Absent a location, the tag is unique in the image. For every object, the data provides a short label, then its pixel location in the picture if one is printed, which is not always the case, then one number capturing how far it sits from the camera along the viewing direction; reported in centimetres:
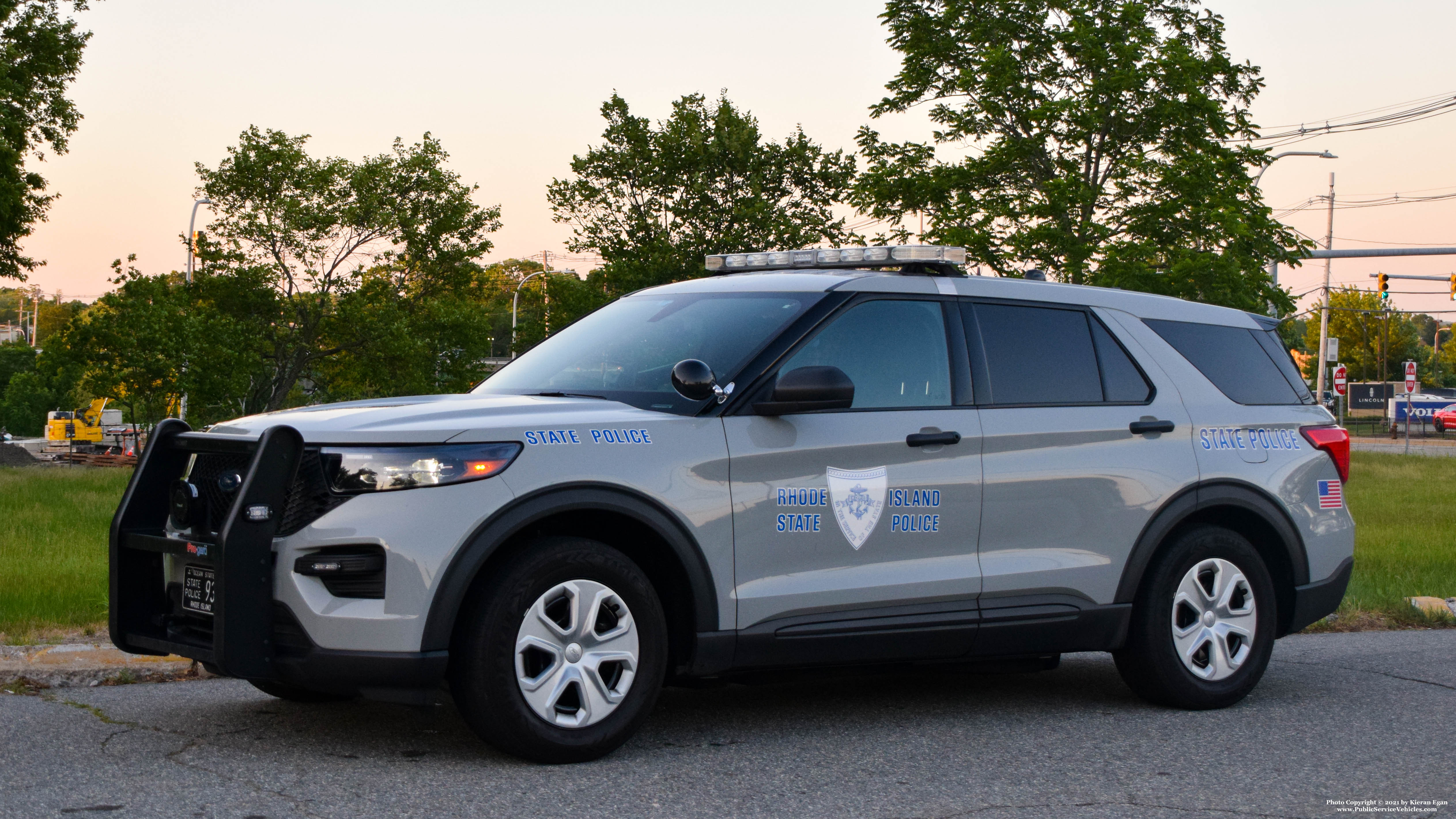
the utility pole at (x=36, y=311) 13688
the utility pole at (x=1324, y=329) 5497
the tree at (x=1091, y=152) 2475
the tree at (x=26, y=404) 7038
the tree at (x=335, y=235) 3416
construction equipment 4738
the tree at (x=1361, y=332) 8475
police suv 464
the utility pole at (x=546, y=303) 3491
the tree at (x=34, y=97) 2620
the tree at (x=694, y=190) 3544
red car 6300
